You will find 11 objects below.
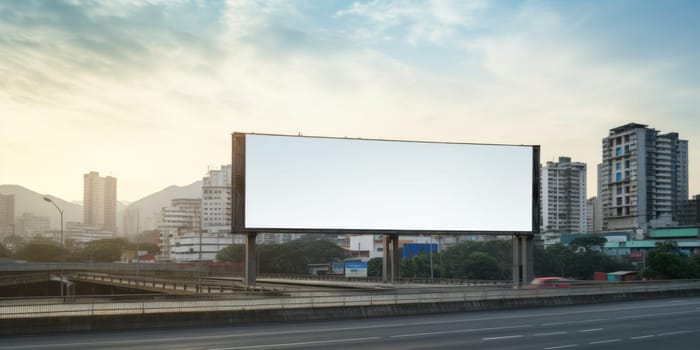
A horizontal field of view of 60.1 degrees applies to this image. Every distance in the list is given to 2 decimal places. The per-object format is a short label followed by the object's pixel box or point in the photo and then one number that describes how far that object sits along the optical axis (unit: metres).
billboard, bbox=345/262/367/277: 141.75
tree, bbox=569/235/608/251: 149.00
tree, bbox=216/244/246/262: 174.65
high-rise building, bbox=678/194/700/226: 198.62
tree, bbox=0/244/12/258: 192.50
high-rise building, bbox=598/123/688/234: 178.00
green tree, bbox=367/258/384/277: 132.54
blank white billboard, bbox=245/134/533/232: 45.88
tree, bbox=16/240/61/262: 188.75
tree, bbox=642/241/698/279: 76.81
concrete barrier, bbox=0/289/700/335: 24.41
